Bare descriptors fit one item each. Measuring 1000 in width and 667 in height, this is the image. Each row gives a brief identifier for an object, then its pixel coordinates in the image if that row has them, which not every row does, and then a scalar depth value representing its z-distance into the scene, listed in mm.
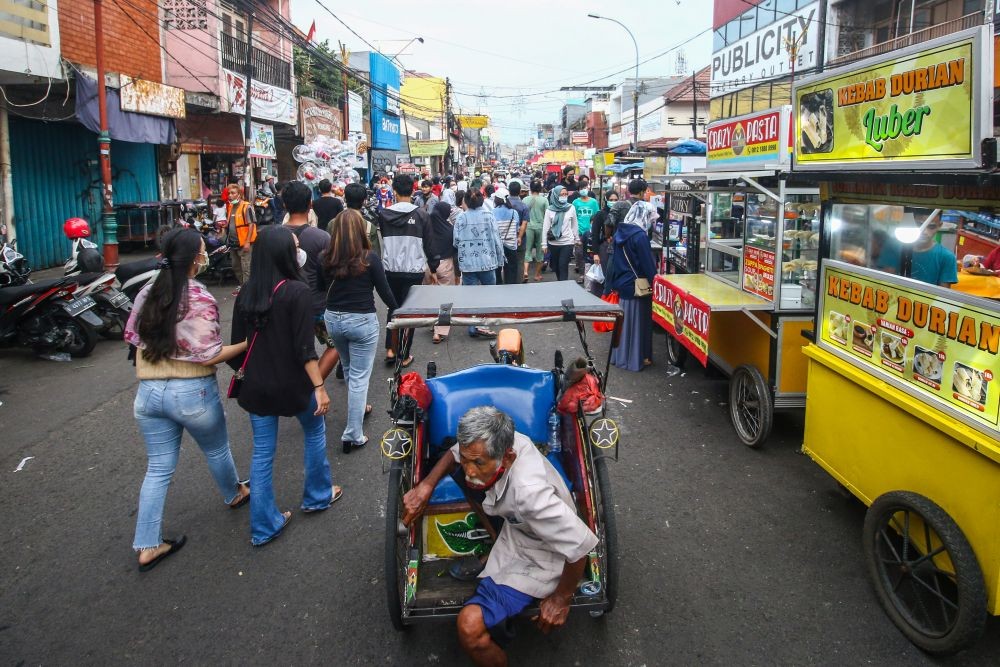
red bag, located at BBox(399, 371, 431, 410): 3458
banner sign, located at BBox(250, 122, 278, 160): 18641
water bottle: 3662
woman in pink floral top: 3631
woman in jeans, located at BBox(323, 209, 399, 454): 5172
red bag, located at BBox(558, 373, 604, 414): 3365
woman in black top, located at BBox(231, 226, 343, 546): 3766
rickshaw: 3092
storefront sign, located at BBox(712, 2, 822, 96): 20906
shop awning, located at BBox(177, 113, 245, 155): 17797
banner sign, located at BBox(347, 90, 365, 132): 28656
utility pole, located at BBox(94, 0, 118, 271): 11688
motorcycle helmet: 9266
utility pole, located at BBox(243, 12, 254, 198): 16344
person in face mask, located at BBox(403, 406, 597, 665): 2695
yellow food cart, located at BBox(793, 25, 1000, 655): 2869
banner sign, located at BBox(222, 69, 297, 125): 16891
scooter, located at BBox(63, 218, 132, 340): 8422
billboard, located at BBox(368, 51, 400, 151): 36594
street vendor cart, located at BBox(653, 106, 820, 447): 5277
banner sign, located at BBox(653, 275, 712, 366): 5895
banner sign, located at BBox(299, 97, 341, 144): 22827
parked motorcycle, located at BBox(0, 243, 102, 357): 7766
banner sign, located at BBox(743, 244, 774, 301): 5688
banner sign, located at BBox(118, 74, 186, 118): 12570
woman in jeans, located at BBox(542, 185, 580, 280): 11055
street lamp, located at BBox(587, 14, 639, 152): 29612
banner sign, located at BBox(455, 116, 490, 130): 61469
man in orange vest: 11953
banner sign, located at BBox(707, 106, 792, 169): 5348
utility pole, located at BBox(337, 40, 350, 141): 26594
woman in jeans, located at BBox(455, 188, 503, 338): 8711
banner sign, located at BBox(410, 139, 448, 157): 36125
